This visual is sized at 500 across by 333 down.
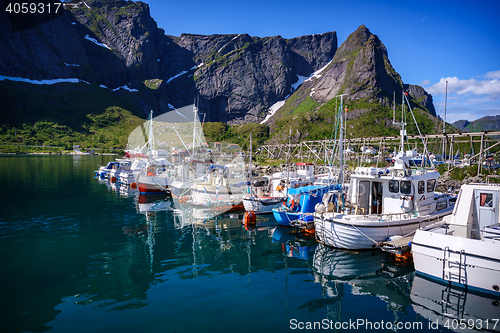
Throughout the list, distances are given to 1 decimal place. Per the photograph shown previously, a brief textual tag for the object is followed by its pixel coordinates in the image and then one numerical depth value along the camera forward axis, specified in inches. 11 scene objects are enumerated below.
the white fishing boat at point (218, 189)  1139.3
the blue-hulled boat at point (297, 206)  866.1
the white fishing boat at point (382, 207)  636.7
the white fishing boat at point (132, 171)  1875.0
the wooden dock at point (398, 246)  577.6
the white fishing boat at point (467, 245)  436.8
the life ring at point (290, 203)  898.7
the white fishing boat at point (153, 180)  1512.1
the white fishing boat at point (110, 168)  2244.1
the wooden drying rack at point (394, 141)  1118.0
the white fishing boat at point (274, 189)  1044.3
